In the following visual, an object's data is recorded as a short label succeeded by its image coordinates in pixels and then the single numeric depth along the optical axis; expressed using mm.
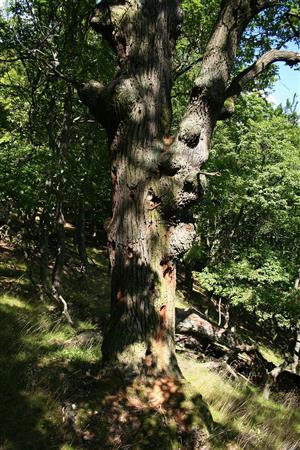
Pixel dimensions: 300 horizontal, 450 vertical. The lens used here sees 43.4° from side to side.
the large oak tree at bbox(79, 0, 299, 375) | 4117
